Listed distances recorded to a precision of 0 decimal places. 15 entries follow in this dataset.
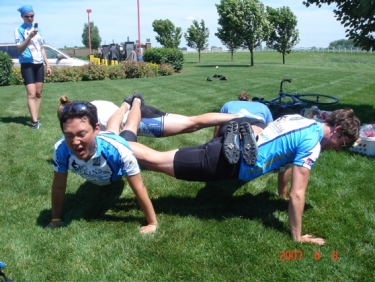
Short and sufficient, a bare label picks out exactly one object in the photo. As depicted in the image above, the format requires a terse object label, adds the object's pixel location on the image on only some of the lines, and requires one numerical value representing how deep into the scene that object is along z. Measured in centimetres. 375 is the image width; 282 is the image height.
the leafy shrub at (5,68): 1579
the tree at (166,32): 4434
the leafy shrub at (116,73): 1800
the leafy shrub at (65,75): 1675
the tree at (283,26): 3569
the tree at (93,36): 6681
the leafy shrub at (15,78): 1628
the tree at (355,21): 784
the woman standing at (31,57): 675
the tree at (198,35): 4475
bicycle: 614
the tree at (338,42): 11144
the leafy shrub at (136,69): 1828
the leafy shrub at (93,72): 1758
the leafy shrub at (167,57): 2227
